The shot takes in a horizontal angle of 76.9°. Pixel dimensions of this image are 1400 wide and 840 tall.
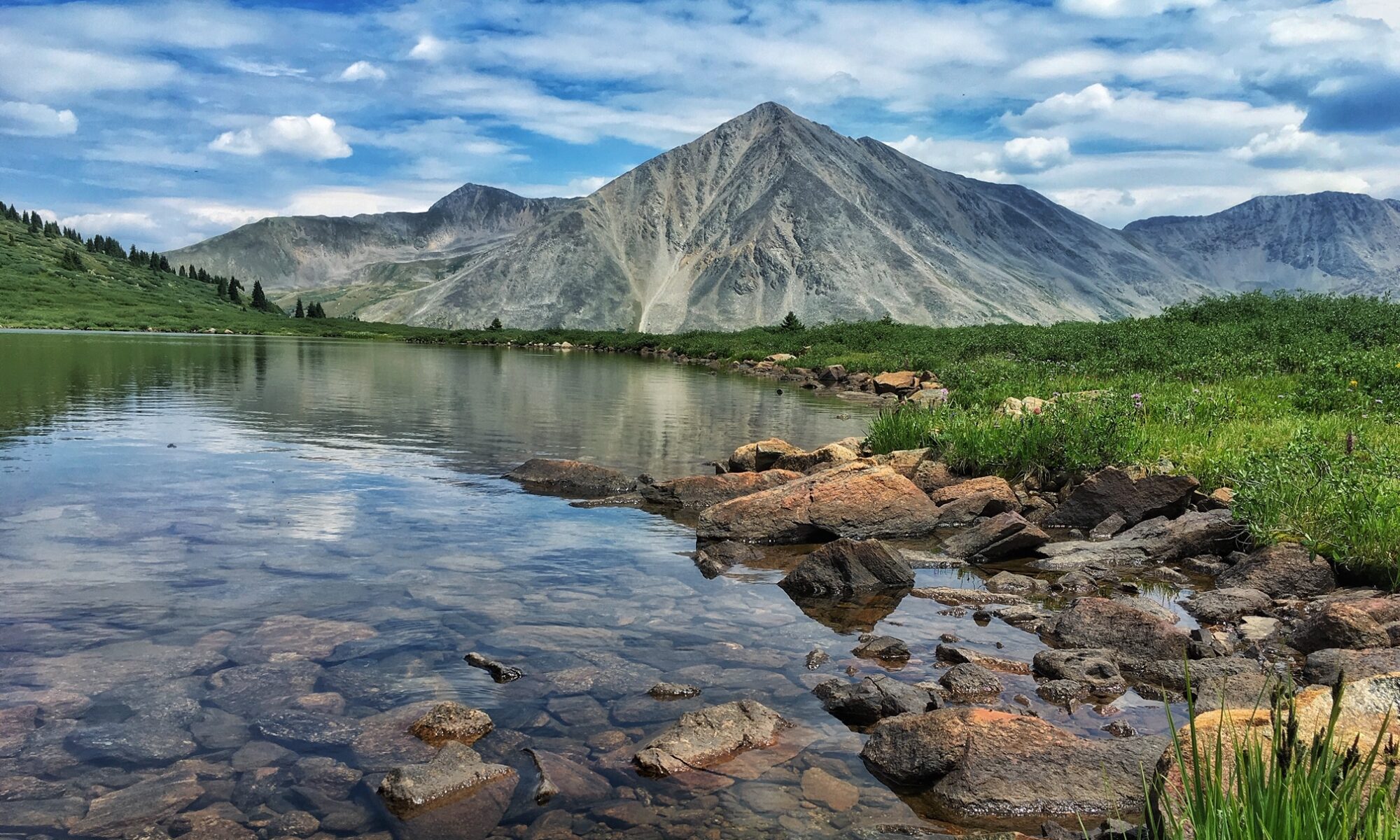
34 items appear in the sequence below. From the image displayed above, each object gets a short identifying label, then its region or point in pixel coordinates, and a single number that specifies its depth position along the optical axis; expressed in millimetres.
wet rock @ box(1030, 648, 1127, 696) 9680
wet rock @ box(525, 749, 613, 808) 7391
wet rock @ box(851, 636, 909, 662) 10797
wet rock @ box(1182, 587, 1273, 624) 12039
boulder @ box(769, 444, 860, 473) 22906
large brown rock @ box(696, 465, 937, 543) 17422
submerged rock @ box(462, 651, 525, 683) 9820
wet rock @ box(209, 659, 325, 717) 8977
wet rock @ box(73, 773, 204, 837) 6820
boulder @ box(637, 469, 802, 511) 20906
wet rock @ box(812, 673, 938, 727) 8945
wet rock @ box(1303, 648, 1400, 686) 8734
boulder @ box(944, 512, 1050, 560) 15961
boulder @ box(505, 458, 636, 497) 21891
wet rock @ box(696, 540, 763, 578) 14875
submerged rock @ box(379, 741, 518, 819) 7223
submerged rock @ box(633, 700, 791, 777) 7918
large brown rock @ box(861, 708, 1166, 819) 7273
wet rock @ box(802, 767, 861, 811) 7496
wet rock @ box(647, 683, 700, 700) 9422
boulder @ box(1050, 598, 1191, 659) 10352
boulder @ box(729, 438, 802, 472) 23891
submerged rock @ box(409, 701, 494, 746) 8430
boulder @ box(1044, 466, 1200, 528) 17078
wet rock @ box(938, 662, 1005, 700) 9531
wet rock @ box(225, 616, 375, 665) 10320
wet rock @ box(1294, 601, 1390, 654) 9857
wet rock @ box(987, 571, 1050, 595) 13867
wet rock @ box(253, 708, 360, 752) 8250
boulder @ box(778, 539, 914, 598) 13734
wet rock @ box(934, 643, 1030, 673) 10289
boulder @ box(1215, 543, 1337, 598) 12773
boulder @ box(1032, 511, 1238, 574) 15188
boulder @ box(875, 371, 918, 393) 54062
